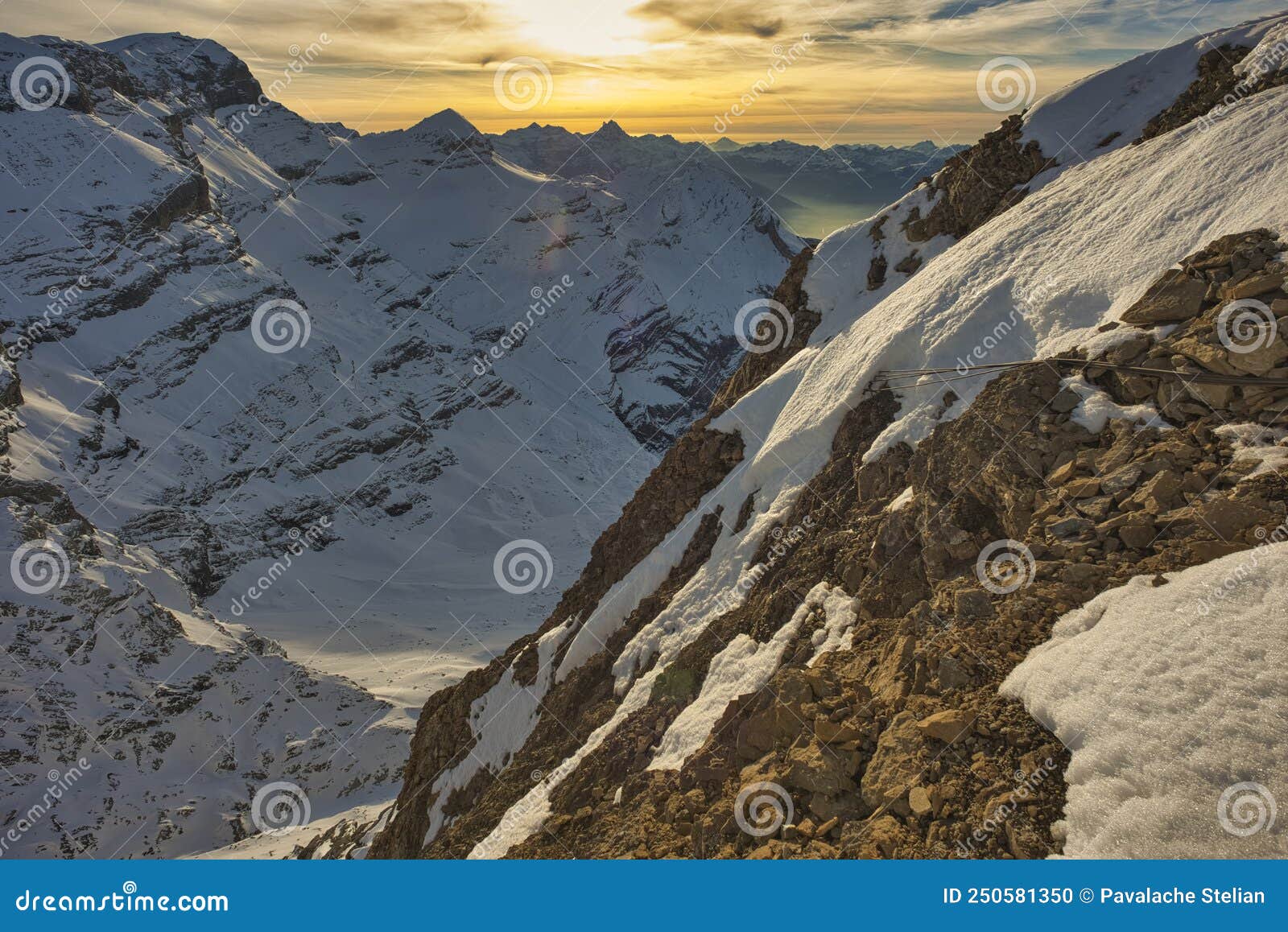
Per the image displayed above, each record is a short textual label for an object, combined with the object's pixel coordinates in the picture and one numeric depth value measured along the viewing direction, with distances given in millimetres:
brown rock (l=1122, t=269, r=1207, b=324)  10609
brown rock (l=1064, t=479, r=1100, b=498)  9685
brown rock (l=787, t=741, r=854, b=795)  8648
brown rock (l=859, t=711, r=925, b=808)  7973
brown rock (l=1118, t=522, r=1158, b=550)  8789
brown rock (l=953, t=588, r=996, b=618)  9492
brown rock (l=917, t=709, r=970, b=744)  7992
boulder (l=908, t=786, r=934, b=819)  7527
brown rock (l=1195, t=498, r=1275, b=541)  8195
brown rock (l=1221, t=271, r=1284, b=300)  9594
